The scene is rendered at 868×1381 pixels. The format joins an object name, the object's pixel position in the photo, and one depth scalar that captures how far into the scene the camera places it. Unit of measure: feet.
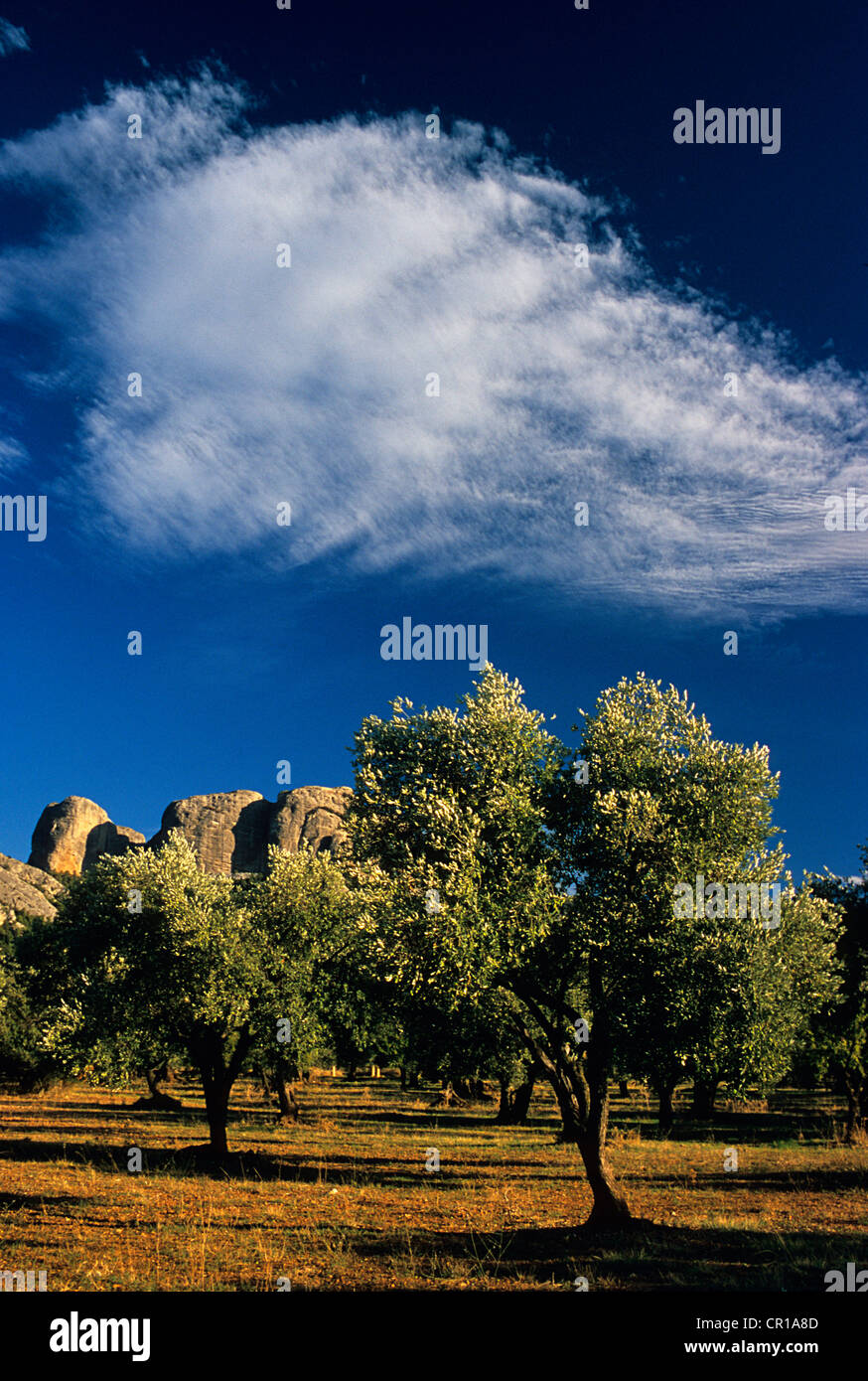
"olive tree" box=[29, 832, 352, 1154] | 102.83
